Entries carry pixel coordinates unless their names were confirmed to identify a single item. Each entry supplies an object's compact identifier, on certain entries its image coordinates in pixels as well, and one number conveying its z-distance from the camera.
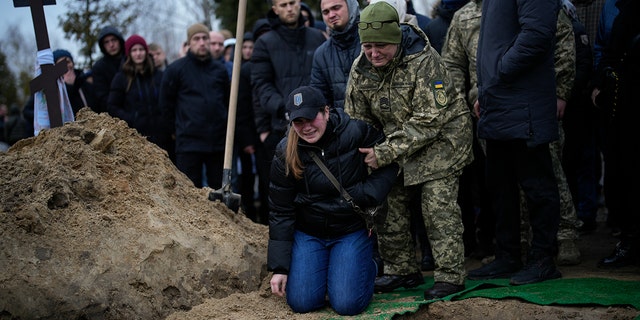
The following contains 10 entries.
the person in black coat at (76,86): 8.57
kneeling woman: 5.11
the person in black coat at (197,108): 7.96
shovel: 6.19
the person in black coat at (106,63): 8.70
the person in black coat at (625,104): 6.07
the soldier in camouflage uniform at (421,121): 5.25
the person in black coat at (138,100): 8.37
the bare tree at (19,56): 35.12
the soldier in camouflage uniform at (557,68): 6.25
